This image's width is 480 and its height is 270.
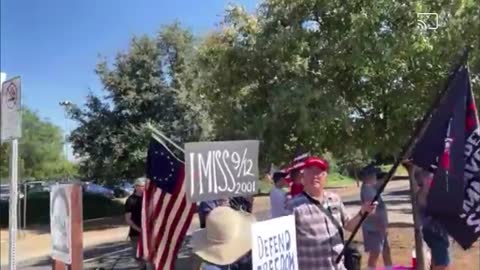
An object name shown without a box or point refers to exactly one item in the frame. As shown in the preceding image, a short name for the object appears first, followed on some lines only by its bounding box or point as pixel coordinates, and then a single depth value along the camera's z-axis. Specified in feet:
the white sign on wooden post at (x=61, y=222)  16.97
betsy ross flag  19.17
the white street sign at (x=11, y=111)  20.26
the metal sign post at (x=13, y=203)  20.03
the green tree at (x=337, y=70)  32.19
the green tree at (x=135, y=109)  82.17
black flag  15.81
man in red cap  16.06
